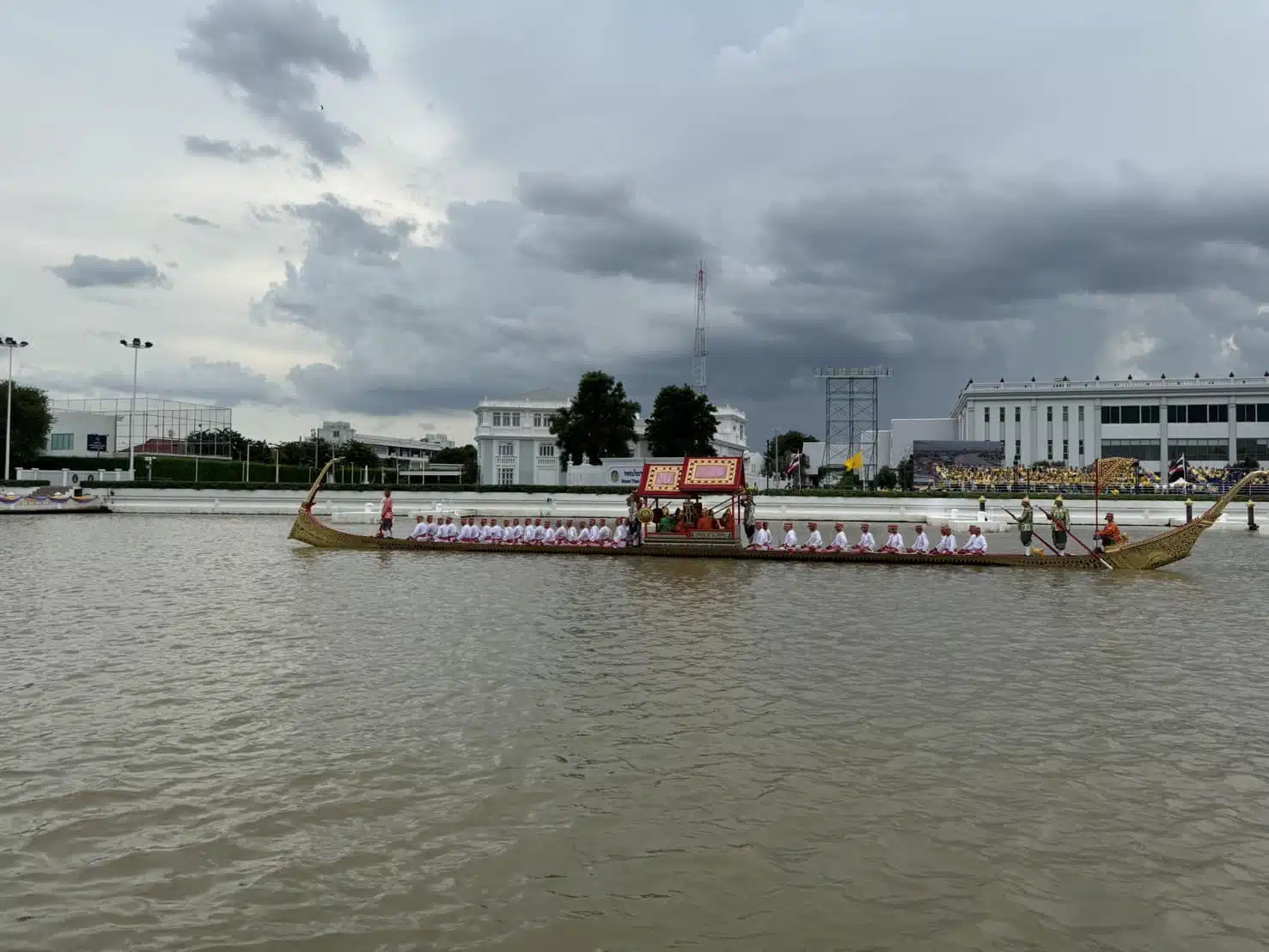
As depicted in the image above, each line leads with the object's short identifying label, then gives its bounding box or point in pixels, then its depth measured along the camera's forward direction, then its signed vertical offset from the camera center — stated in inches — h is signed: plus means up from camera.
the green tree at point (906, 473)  3610.7 +65.2
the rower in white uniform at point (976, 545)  1101.3 -67.3
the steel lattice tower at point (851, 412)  3870.6 +335.3
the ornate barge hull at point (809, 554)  994.7 -75.8
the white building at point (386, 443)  5613.2 +294.4
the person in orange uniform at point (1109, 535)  1044.5 -51.5
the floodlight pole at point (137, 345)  2337.6 +365.1
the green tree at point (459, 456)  5377.5 +200.7
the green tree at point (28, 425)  2790.4 +190.9
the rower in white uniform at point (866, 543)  1110.2 -66.4
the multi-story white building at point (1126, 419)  3683.6 +301.3
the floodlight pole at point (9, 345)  2257.6 +357.9
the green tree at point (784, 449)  4424.2 +227.4
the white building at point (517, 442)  3666.3 +184.6
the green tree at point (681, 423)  3157.0 +229.6
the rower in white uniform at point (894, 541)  1093.3 -63.2
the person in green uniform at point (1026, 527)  1075.3 -43.5
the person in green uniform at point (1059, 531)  1055.6 -47.6
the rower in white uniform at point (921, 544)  1087.4 -66.7
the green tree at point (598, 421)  3024.1 +224.4
